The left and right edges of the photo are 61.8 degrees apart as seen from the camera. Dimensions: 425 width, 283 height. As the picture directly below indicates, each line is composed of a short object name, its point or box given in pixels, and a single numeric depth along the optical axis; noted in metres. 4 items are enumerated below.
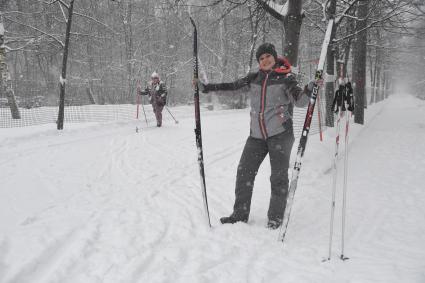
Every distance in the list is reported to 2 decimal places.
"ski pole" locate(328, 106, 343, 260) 3.42
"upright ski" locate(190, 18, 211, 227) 4.15
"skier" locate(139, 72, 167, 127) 13.60
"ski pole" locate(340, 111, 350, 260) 3.44
